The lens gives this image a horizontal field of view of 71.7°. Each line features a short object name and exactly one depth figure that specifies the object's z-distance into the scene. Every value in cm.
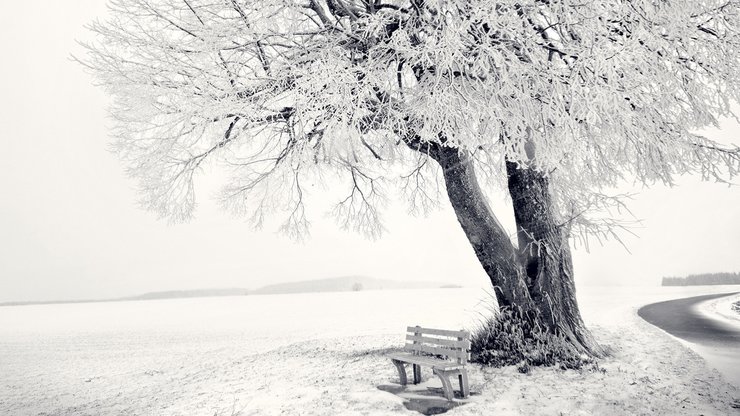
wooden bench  667
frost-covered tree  664
